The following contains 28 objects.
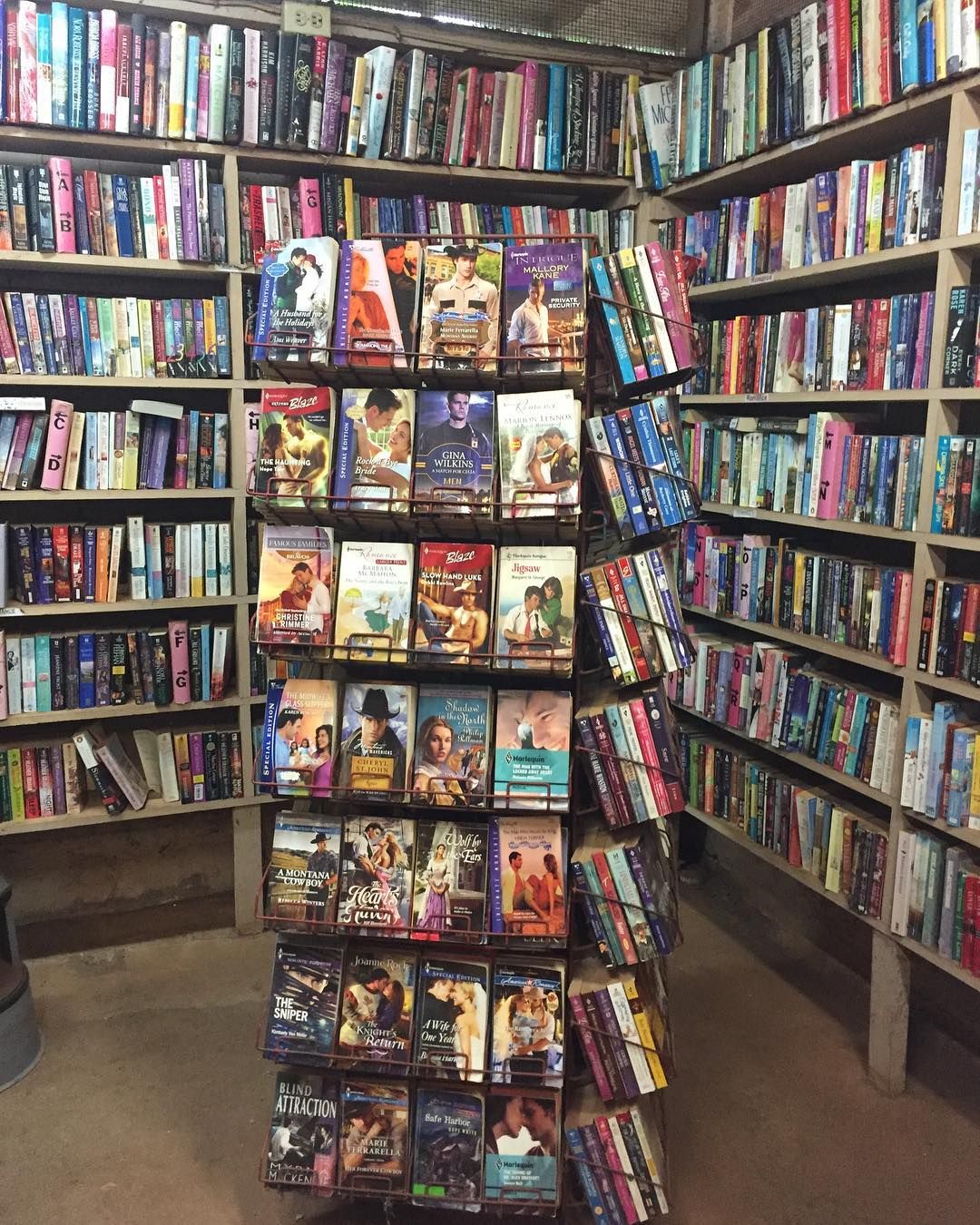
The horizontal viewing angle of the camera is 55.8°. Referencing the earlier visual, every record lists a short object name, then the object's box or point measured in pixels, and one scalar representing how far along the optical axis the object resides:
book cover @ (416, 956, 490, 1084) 1.62
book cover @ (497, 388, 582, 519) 1.55
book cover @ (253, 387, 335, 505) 1.60
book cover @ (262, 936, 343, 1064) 1.64
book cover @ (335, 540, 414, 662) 1.59
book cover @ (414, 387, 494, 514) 1.57
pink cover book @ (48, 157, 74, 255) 2.40
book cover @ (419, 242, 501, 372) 1.59
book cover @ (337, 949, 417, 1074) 1.64
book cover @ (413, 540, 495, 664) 1.59
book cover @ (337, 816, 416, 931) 1.63
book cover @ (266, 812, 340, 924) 1.63
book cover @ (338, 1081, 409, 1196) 1.65
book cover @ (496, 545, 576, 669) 1.57
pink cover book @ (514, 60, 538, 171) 2.68
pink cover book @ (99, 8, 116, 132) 2.36
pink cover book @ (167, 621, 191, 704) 2.66
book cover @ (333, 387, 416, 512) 1.59
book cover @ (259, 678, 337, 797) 1.62
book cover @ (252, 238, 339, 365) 1.59
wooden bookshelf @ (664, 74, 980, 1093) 1.97
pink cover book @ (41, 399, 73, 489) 2.48
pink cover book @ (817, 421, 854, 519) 2.32
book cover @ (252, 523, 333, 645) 1.60
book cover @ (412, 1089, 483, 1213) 1.63
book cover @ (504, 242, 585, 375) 1.57
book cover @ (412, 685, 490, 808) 1.61
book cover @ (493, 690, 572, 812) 1.60
